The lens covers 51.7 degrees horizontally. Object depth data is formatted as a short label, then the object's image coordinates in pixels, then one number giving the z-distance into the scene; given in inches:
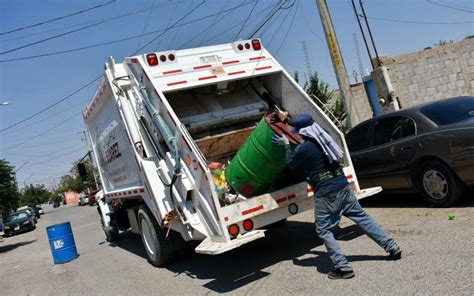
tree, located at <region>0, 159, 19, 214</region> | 805.9
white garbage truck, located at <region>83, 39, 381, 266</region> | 226.8
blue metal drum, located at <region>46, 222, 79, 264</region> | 417.1
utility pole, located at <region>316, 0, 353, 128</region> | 474.0
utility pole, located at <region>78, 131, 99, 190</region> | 438.4
